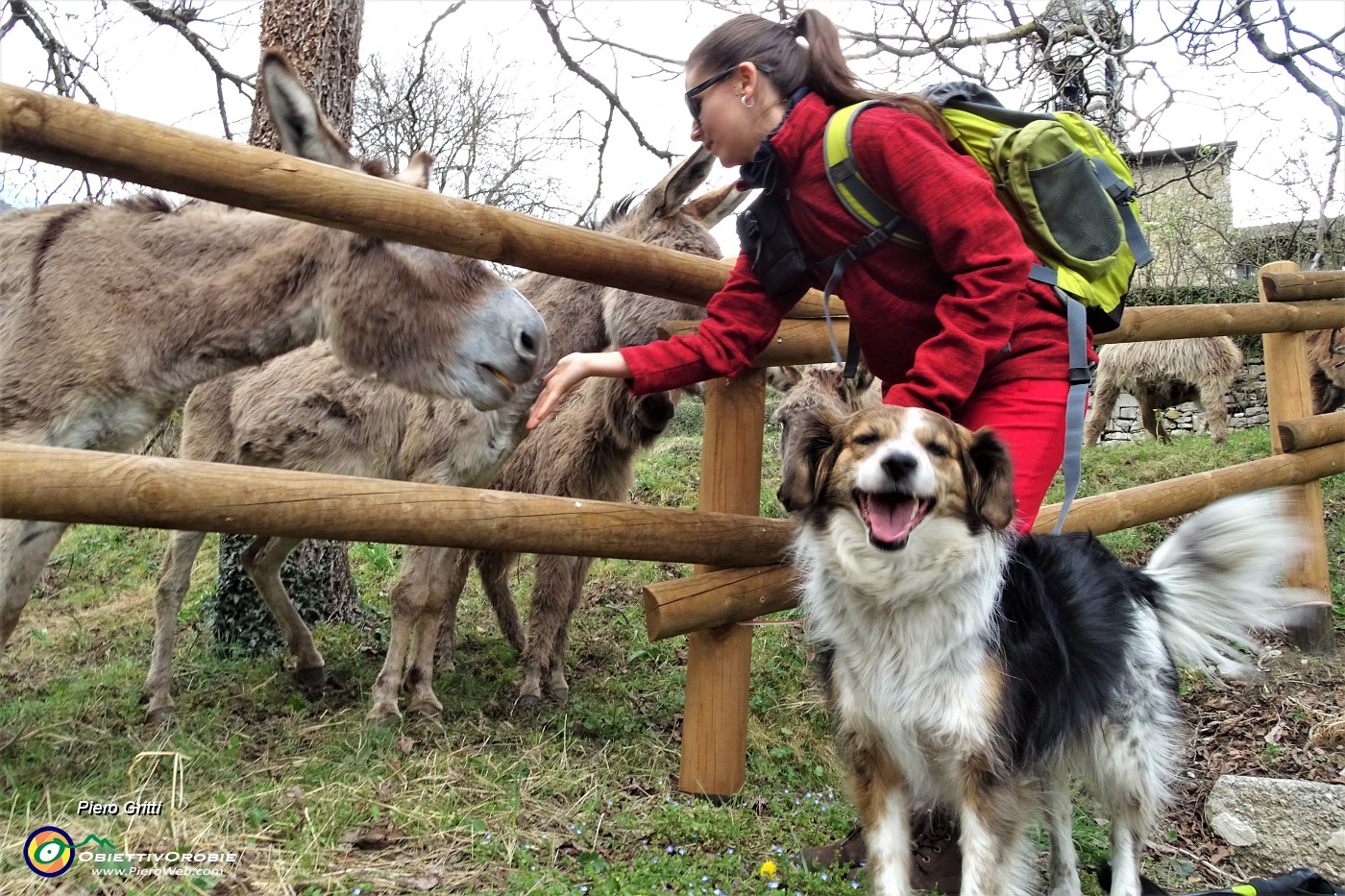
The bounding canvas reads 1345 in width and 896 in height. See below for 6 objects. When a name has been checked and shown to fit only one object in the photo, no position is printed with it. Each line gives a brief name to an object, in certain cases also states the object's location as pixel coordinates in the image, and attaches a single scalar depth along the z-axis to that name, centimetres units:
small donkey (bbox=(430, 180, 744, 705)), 502
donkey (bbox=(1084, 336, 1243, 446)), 1224
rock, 333
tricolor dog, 243
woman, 245
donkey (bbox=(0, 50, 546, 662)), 309
